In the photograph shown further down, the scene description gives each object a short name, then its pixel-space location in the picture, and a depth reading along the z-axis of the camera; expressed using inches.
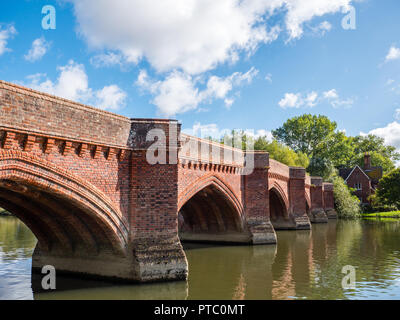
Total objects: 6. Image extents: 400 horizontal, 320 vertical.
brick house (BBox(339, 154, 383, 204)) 2057.1
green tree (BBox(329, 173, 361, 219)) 1599.4
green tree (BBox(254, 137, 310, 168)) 1654.8
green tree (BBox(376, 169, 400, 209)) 1635.1
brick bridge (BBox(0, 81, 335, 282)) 328.5
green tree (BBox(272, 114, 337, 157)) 2394.7
